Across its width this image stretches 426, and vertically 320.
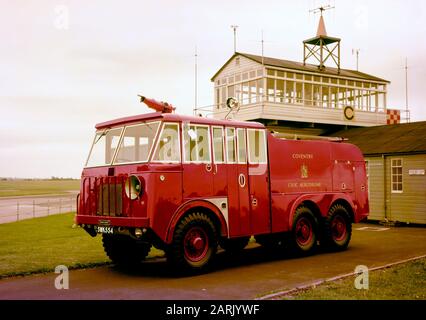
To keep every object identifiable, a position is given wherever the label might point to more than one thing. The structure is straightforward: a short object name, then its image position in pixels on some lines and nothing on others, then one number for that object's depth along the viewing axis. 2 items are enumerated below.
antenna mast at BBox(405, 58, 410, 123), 32.19
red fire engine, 9.77
